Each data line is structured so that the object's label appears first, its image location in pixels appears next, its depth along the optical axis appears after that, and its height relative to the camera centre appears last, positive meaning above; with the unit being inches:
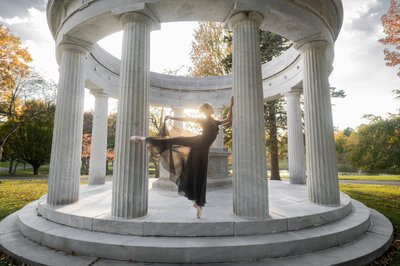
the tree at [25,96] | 922.1 +258.8
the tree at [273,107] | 800.9 +174.5
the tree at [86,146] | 1364.4 +53.3
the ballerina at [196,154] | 233.0 +1.1
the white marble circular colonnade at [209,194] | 196.4 -38.6
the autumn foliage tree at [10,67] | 786.2 +325.5
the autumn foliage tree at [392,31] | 756.0 +428.7
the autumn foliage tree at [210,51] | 935.3 +439.8
